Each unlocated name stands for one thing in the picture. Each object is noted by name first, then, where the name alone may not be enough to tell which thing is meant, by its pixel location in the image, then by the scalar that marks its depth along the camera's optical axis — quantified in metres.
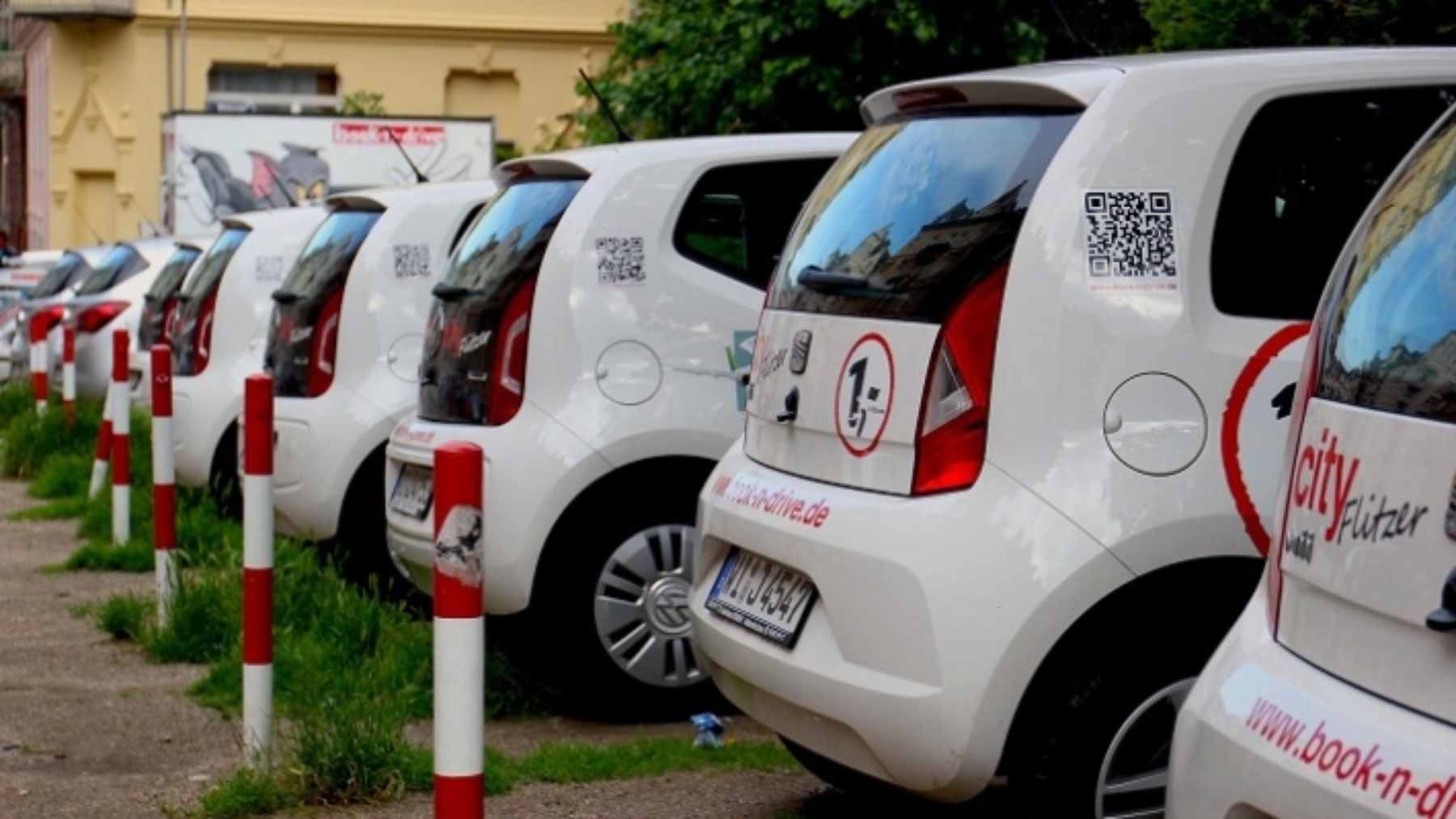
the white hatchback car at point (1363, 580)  2.97
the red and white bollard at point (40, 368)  18.45
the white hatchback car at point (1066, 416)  4.91
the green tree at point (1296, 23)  8.19
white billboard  28.98
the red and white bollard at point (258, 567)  6.57
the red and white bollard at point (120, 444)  10.62
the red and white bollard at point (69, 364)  16.48
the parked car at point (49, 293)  21.95
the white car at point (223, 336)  11.59
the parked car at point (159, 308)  13.96
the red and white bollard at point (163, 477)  8.82
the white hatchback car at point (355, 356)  9.63
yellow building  42.53
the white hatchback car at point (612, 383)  7.40
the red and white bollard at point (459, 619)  4.27
